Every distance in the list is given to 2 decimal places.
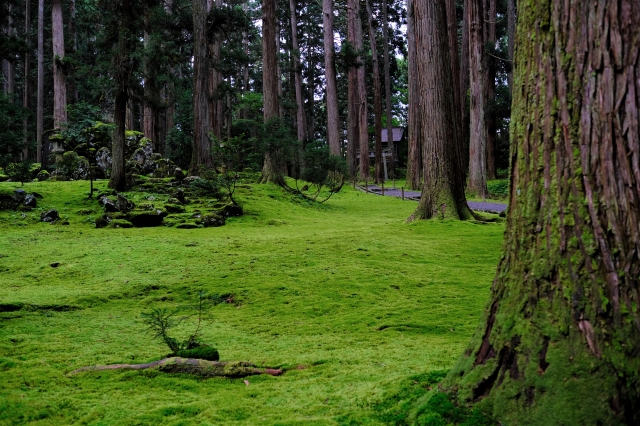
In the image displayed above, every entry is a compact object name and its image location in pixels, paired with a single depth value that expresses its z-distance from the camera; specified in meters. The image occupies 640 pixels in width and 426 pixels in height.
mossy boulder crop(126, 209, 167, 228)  11.05
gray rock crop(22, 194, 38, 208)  12.09
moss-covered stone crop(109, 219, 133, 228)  10.82
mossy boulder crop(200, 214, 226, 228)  11.19
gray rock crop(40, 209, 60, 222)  11.29
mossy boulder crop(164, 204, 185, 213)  12.08
